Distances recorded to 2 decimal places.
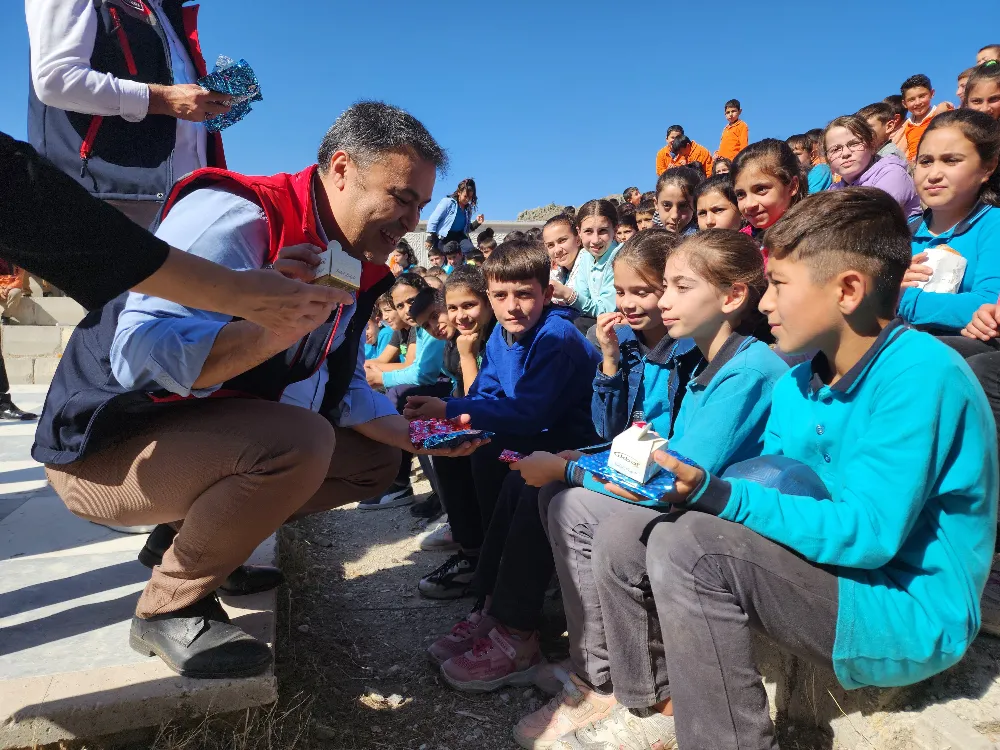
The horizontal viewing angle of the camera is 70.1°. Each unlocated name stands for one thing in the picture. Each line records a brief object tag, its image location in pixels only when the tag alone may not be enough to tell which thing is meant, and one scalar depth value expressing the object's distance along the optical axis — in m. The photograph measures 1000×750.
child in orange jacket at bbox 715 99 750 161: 10.98
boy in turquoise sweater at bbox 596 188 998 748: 1.53
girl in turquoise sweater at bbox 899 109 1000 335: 2.63
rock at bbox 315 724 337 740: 2.16
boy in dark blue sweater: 3.00
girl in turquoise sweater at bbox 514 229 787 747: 2.02
